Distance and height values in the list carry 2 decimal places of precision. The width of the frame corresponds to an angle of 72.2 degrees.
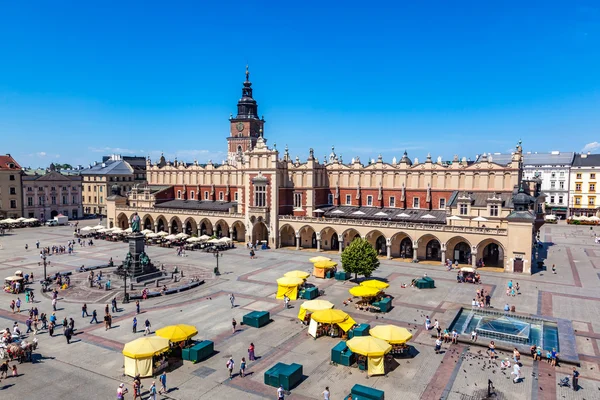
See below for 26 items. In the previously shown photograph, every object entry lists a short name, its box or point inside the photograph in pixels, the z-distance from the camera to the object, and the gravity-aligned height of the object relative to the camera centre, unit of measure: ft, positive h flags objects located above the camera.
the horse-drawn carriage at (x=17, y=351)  86.99 -37.13
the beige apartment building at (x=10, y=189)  320.09 -9.92
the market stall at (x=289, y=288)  130.62 -35.37
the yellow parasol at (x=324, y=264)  159.66 -34.03
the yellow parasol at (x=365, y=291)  120.88 -33.92
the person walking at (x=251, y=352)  88.13 -37.59
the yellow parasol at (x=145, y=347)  79.46 -33.76
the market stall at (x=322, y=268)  159.94 -35.31
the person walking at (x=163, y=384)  75.20 -38.05
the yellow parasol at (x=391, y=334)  87.66 -34.17
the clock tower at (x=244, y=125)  337.72 +43.25
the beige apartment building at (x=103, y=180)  377.30 -3.04
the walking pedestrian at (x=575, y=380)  74.95 -36.90
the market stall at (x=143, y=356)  79.66 -34.75
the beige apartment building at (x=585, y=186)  347.15 -6.83
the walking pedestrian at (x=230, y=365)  80.38 -36.84
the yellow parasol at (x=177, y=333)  88.89 -34.29
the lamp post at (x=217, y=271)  162.30 -37.10
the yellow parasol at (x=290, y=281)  130.58 -33.42
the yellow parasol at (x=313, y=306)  107.24 -33.87
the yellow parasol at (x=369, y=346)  80.74 -33.99
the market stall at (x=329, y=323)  100.28 -36.13
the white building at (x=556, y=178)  361.10 +0.07
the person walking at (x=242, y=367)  81.05 -37.56
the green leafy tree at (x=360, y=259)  146.10 -29.21
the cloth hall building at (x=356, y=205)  186.50 -15.83
